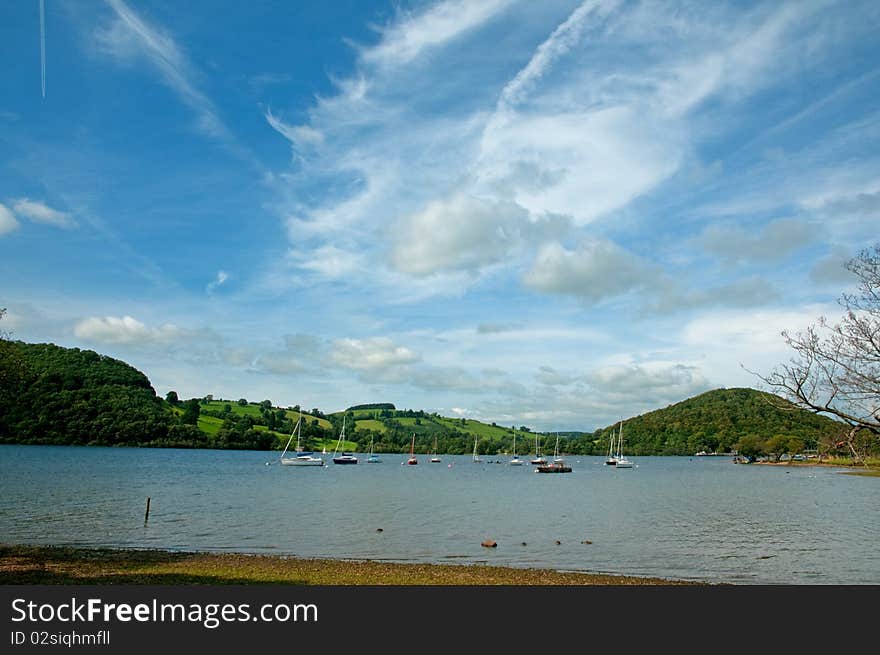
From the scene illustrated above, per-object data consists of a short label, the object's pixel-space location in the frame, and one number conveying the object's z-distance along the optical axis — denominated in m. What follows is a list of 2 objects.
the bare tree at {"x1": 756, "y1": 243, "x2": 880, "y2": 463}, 16.69
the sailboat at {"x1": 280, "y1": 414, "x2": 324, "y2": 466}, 180.29
